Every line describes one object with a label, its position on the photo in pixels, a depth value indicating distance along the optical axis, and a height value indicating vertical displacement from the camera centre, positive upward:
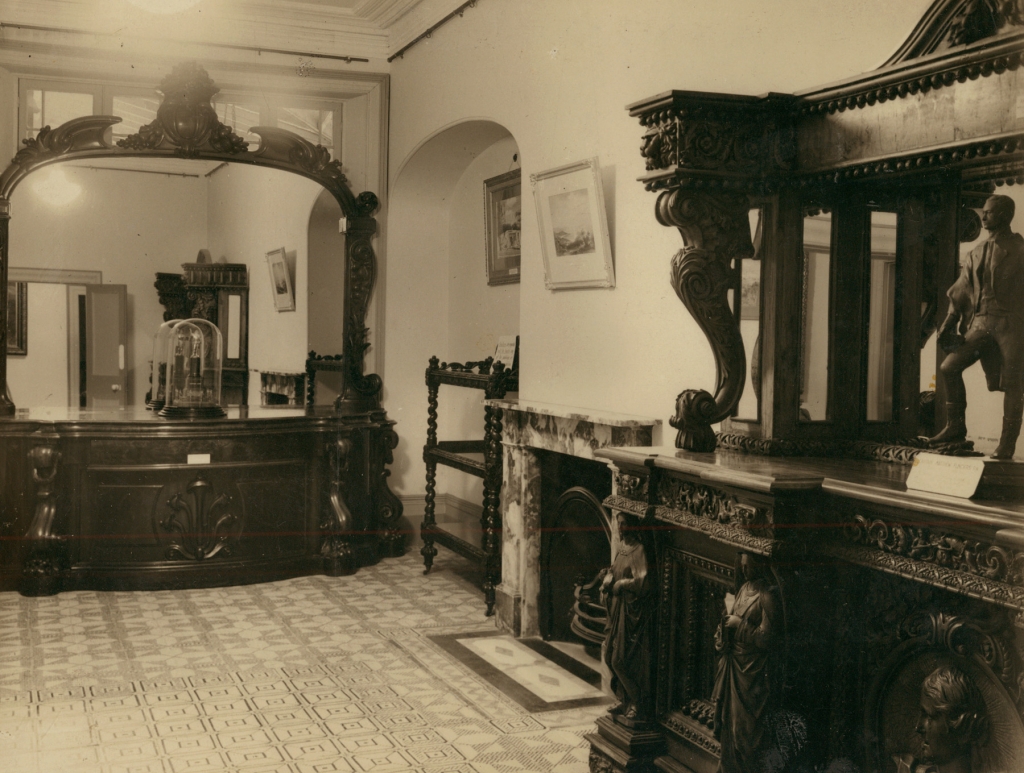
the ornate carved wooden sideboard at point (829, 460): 2.32 -0.31
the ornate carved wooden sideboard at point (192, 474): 6.22 -0.77
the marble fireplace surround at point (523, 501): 5.04 -0.77
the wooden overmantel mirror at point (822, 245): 2.76 +0.31
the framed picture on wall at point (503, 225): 6.60 +0.79
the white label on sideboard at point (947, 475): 2.31 -0.27
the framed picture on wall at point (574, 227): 4.68 +0.56
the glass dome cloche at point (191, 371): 6.68 -0.15
